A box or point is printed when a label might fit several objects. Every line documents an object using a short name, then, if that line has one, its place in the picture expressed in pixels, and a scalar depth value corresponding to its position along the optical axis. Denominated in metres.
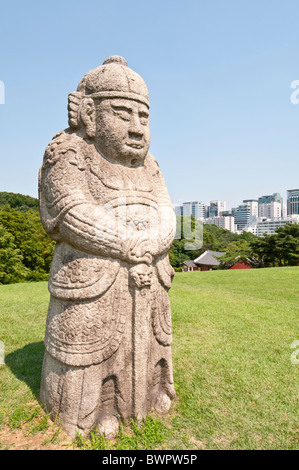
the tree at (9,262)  16.14
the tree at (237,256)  25.39
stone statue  2.84
